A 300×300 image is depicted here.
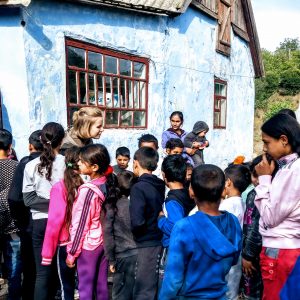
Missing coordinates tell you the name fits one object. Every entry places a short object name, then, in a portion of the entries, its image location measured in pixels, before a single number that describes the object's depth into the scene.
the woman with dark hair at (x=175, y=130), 5.55
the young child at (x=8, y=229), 3.19
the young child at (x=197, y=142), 5.38
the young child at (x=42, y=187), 2.88
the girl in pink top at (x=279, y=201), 2.02
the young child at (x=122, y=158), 4.43
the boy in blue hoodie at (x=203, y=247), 2.00
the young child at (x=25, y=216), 3.01
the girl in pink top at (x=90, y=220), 2.73
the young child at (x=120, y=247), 2.84
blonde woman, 3.28
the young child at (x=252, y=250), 2.48
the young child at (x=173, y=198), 2.69
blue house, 4.72
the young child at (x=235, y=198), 2.96
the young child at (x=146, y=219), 2.76
